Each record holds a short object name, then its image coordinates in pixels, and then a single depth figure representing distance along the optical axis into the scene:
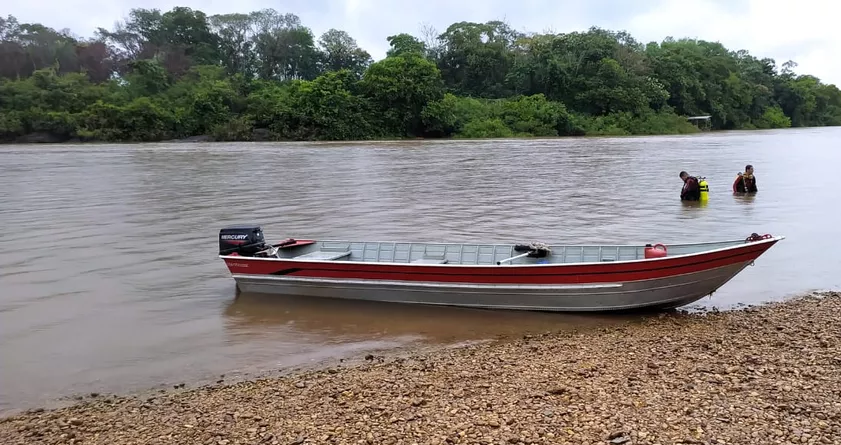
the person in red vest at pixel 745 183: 20.05
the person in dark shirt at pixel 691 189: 18.59
